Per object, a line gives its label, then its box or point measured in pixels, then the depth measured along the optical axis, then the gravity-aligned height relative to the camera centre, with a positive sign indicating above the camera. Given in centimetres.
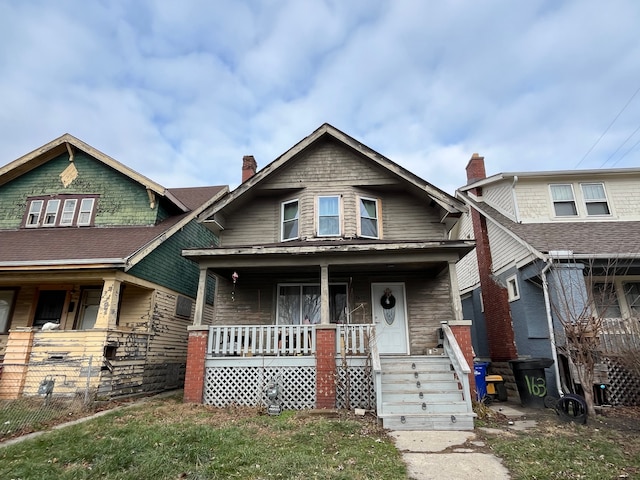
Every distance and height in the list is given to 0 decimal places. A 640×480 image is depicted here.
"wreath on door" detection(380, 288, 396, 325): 1075 +122
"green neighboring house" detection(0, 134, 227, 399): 941 +205
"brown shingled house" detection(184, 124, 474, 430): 809 +175
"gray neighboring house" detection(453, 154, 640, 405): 917 +243
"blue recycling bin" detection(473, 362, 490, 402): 923 -74
